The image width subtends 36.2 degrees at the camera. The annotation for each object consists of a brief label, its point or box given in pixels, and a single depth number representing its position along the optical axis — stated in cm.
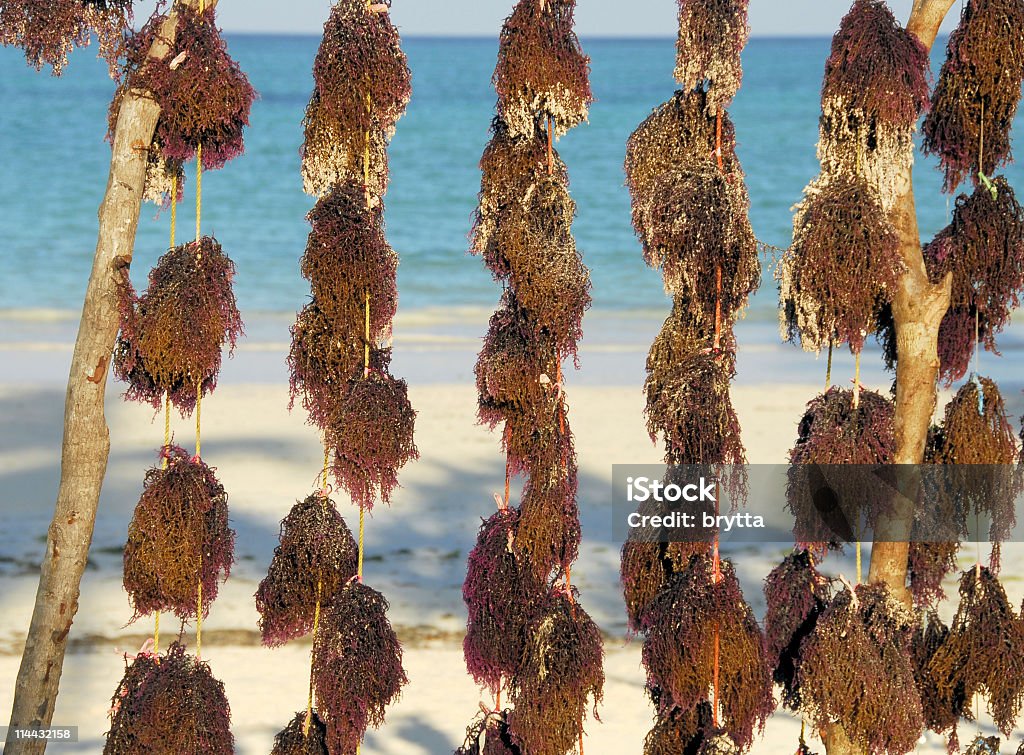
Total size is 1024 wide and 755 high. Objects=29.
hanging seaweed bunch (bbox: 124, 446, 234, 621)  417
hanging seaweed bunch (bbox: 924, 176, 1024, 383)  441
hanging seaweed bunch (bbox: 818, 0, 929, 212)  409
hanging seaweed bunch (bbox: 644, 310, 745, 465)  402
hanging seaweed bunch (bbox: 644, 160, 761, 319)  398
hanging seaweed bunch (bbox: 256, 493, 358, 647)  421
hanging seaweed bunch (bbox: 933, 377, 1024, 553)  445
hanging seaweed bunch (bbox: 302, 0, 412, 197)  407
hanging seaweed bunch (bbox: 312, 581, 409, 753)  414
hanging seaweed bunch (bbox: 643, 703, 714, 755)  425
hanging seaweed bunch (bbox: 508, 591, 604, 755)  412
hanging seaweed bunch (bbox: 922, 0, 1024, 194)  433
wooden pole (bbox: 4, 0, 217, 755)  425
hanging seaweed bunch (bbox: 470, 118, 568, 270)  414
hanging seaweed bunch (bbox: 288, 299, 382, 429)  417
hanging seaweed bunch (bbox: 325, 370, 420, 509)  406
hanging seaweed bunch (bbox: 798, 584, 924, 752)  421
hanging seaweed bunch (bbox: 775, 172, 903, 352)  408
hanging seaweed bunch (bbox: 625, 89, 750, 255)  408
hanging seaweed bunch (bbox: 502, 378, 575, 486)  416
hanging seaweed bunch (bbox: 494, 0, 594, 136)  408
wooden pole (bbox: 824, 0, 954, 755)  430
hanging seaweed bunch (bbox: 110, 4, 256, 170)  412
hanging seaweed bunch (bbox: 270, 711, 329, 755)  428
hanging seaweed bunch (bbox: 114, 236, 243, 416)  409
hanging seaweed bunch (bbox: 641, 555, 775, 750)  410
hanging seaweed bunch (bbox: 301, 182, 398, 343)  407
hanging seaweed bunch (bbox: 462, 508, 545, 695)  423
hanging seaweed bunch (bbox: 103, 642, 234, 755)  419
